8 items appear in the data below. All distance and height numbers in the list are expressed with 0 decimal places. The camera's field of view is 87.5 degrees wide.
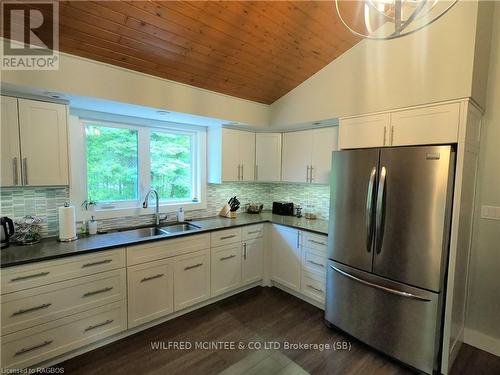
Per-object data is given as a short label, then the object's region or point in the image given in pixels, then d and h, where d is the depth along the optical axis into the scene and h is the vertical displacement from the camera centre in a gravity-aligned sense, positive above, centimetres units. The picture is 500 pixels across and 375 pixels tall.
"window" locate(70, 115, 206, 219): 269 +4
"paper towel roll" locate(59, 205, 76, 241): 228 -49
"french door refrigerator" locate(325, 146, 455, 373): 192 -58
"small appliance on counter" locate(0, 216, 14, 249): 204 -51
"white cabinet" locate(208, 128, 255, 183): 342 +20
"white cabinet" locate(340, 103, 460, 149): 196 +39
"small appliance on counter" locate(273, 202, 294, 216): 383 -55
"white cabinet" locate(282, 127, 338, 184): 314 +22
